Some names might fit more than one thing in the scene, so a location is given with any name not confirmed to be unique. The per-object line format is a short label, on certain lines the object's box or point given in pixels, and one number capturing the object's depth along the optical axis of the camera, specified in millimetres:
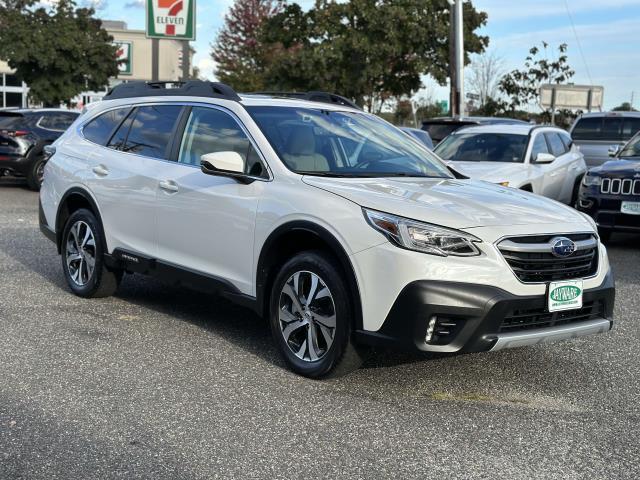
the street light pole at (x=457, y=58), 25656
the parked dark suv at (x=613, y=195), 10077
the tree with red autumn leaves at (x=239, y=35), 47125
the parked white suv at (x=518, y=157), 11109
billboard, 32125
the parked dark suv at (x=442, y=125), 16984
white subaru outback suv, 4445
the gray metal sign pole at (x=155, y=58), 14688
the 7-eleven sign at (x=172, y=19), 14830
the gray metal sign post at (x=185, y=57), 15098
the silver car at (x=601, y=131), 17234
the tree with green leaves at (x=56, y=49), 29484
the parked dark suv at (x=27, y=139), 16375
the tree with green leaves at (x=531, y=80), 39188
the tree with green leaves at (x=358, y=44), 30172
